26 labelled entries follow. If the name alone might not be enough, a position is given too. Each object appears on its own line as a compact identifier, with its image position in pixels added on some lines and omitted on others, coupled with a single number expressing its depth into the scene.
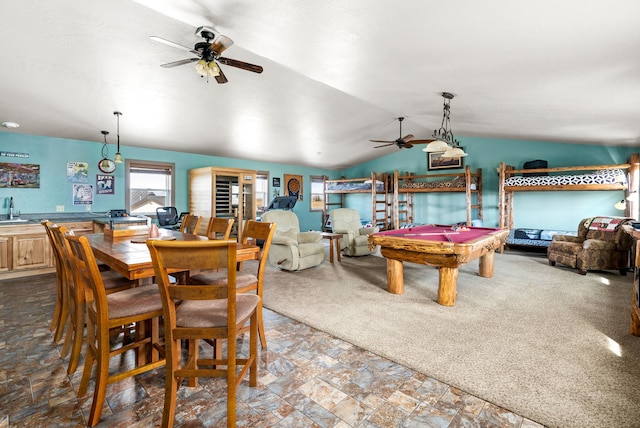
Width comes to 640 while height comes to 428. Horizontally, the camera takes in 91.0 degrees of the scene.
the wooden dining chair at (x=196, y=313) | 1.46
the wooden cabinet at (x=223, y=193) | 6.50
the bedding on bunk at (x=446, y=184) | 7.65
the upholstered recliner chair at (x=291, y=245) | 5.00
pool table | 3.45
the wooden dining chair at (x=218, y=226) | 3.09
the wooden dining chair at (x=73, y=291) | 2.06
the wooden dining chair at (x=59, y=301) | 2.52
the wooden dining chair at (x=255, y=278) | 2.35
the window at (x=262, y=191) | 8.66
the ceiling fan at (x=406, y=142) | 5.86
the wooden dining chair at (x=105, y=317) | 1.69
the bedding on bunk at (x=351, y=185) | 8.88
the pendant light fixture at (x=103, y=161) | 5.67
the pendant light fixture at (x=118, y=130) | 4.70
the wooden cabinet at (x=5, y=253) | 4.45
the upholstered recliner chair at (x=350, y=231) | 6.36
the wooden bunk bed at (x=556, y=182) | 5.61
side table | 5.75
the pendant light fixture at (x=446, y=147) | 4.22
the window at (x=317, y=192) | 10.10
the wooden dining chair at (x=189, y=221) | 3.77
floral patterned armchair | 4.74
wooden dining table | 1.84
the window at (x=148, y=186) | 6.20
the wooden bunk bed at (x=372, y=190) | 8.74
